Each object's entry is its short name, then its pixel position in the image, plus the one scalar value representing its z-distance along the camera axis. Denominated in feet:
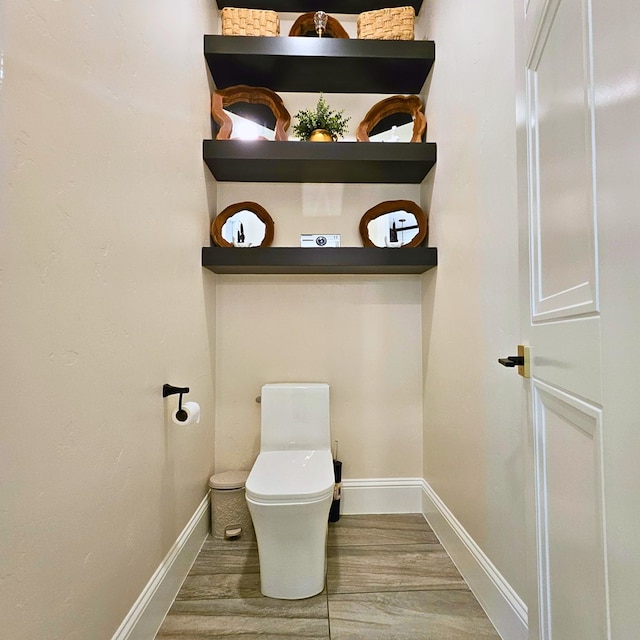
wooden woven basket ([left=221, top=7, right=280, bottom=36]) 6.70
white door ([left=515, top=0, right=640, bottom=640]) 1.87
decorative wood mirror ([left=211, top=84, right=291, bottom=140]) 6.82
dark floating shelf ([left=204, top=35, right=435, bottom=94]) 6.47
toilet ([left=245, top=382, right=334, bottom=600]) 4.85
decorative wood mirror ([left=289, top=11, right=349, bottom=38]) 6.89
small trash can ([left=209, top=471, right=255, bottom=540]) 6.43
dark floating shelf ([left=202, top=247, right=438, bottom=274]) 6.51
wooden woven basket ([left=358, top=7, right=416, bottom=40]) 6.77
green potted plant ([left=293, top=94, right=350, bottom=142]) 6.88
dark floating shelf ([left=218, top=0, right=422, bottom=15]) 7.08
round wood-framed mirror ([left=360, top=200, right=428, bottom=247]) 7.09
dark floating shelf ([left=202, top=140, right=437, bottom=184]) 6.44
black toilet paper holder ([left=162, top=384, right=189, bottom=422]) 4.71
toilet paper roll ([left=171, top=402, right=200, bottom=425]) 4.73
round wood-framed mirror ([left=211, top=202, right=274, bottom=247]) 7.12
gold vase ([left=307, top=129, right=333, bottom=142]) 6.88
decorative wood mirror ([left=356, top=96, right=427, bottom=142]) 6.92
